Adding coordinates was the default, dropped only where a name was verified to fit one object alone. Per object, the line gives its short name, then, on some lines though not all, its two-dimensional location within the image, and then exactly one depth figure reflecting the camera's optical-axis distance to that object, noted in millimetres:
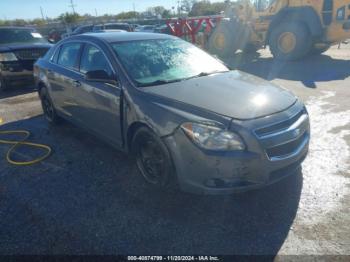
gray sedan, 2682
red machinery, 15305
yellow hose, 4250
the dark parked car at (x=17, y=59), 8406
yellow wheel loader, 9984
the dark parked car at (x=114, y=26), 17125
